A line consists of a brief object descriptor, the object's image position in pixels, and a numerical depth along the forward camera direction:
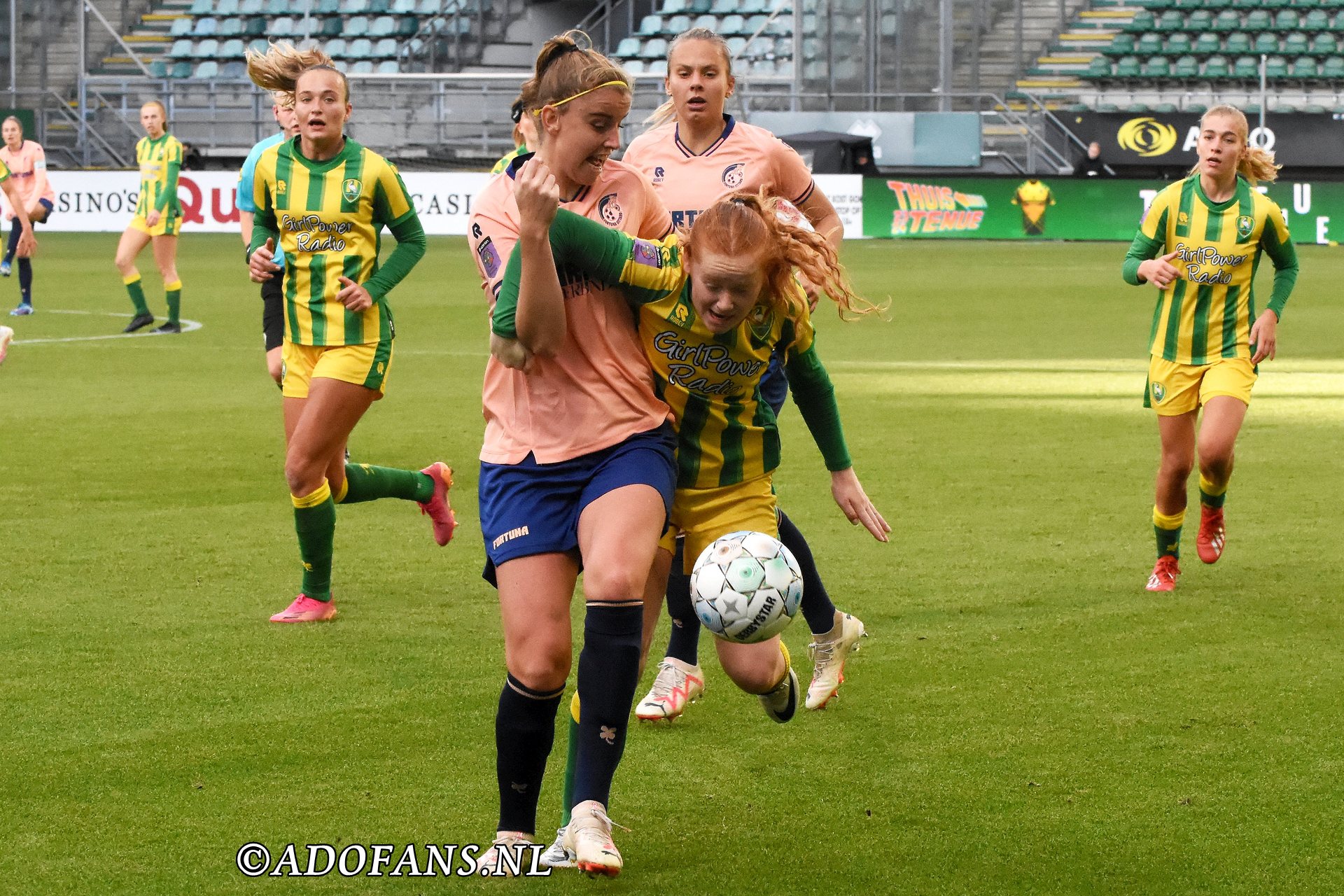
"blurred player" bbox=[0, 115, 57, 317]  20.58
